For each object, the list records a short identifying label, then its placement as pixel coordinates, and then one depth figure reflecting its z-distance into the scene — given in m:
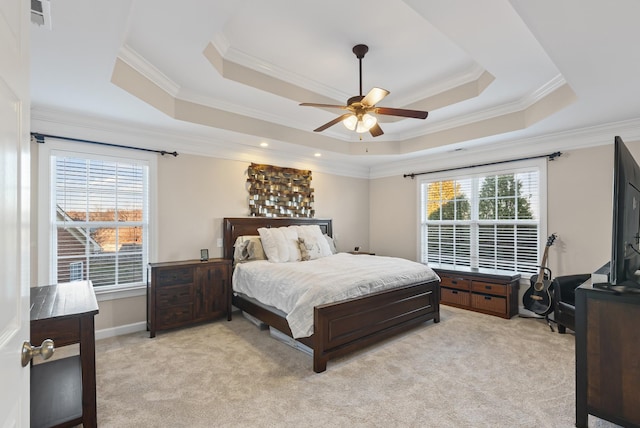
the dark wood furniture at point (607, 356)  1.83
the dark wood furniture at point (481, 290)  4.09
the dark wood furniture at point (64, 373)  1.76
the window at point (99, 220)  3.30
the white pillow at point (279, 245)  4.14
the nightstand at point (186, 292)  3.52
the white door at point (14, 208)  0.71
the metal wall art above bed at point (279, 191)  4.72
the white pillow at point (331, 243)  5.00
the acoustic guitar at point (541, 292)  3.89
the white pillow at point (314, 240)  4.46
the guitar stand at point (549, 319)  3.67
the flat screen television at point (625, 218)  1.72
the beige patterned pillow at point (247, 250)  4.22
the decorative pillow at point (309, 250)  4.34
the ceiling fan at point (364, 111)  2.70
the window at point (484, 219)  4.34
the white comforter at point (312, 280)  2.84
